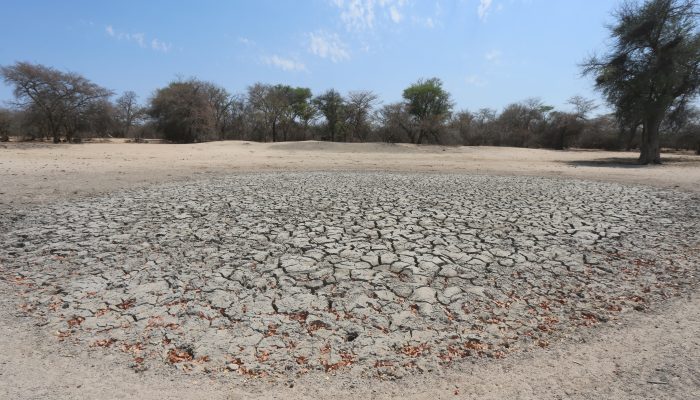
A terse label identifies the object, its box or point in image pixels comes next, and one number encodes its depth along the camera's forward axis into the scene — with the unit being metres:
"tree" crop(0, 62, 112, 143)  23.02
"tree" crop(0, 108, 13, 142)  26.95
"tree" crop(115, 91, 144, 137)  33.47
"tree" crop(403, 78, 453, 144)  35.06
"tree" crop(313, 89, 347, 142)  36.91
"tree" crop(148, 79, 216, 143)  30.34
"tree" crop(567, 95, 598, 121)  36.12
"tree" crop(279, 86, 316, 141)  38.81
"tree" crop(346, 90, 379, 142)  35.28
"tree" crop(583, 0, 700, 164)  17.48
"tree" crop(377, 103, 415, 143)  35.09
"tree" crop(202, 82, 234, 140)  36.91
